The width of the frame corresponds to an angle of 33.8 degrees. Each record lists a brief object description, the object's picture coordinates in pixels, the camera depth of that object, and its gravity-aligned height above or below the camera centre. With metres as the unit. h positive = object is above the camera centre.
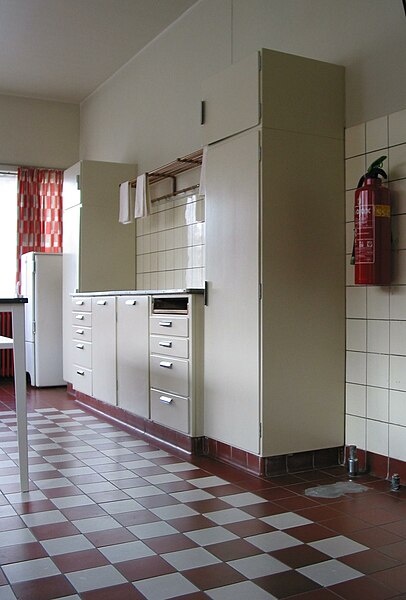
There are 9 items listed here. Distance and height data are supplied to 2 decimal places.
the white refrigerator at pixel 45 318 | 6.53 -0.22
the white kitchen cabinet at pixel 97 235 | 5.99 +0.55
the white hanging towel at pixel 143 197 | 5.41 +0.81
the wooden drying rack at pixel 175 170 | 4.84 +0.99
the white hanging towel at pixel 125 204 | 5.76 +0.80
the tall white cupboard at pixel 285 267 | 3.43 +0.16
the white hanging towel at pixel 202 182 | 4.33 +0.76
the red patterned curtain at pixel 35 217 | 7.27 +0.87
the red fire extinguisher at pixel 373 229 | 3.17 +0.32
